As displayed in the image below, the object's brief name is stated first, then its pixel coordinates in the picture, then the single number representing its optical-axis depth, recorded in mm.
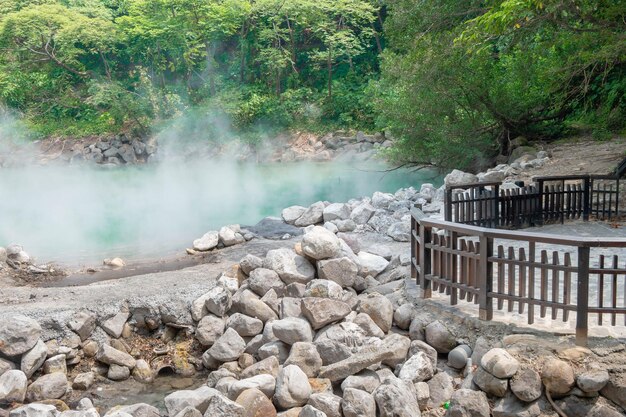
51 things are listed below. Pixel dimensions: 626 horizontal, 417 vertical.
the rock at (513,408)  4845
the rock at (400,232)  10414
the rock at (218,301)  7465
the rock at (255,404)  4953
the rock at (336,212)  12672
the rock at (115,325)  7364
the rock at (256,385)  5273
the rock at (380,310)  6516
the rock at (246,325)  6941
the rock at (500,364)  4934
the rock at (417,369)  5441
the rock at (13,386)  5844
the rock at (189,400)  5254
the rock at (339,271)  7672
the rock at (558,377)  4832
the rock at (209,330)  7129
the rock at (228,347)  6629
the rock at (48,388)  6000
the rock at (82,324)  7121
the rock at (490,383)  4965
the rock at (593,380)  4766
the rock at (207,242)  11797
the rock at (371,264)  8142
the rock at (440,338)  5840
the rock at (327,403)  5027
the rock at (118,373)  6672
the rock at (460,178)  14305
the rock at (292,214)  13533
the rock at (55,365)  6516
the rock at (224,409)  4863
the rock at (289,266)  7773
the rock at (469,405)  4895
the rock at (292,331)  6270
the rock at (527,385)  4867
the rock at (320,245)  7715
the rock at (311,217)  13203
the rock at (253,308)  7156
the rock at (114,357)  6781
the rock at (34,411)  5027
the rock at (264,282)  7648
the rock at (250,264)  8195
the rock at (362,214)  12216
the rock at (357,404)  4930
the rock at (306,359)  5809
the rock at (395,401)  4910
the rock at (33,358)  6324
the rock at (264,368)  5816
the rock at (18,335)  6316
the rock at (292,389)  5238
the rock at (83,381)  6434
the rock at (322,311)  6488
